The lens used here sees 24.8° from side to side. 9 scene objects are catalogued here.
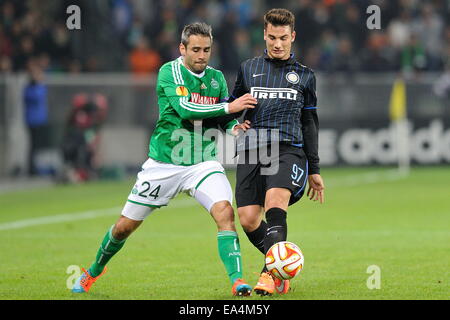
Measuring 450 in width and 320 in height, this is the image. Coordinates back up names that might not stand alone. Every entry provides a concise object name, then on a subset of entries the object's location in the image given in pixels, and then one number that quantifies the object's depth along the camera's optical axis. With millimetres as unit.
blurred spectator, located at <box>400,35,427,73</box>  24562
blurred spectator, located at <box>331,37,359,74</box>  24203
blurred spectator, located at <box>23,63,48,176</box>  21547
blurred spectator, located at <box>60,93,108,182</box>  21281
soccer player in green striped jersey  8258
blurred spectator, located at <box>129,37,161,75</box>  24625
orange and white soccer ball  7887
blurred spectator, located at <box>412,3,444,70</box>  25631
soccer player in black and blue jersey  8422
